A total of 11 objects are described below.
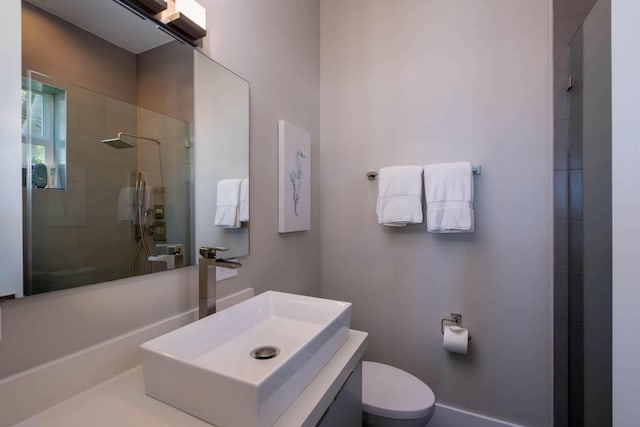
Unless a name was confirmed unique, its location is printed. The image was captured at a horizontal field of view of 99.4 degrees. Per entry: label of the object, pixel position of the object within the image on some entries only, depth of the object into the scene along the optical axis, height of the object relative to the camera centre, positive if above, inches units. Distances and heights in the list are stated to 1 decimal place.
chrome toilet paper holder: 65.1 -25.9
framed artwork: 62.1 +8.3
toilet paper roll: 61.5 -29.0
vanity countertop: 24.3 -18.9
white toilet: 49.8 -36.4
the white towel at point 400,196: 65.2 +3.9
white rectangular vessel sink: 22.9 -16.4
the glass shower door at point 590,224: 40.8 -2.0
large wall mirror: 27.0 +8.1
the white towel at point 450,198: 60.3 +3.3
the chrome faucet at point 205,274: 38.9 -9.0
